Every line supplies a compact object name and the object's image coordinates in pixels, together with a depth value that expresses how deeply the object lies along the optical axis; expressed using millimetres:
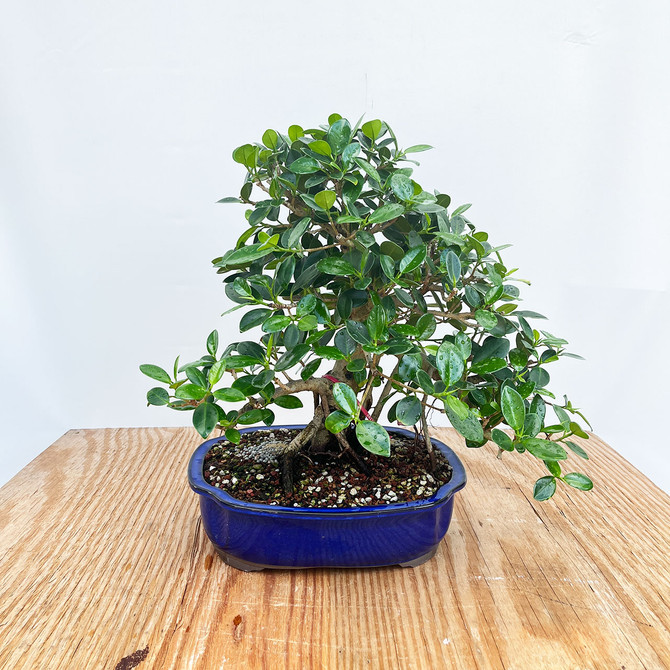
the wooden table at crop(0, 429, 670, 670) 836
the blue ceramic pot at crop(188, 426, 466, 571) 938
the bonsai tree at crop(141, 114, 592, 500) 834
